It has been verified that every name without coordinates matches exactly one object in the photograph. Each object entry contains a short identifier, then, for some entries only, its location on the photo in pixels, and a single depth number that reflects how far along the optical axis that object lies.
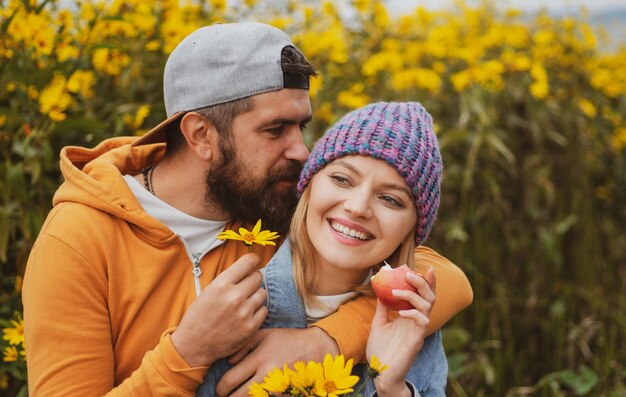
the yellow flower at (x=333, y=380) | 1.07
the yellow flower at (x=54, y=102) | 1.85
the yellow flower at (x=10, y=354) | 1.58
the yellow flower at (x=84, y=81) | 2.09
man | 1.34
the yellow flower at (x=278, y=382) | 1.08
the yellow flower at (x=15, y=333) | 1.56
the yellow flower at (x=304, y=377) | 1.07
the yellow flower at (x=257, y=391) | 1.11
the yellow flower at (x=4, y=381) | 1.81
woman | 1.41
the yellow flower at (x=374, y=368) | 1.12
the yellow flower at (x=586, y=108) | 3.17
